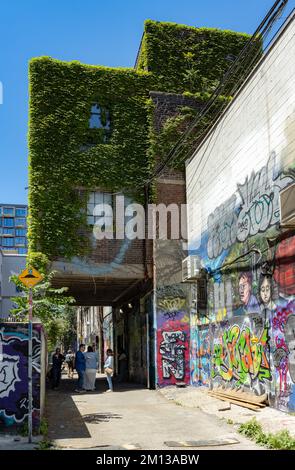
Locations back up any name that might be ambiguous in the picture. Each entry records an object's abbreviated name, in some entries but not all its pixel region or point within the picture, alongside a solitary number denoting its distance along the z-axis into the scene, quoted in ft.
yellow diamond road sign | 29.94
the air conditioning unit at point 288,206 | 30.42
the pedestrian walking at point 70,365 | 96.84
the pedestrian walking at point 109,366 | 61.11
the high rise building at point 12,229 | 487.61
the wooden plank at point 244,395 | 37.51
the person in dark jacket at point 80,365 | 60.85
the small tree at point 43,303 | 52.85
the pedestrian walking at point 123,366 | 80.14
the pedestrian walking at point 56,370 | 66.03
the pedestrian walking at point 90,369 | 61.00
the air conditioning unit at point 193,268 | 53.36
